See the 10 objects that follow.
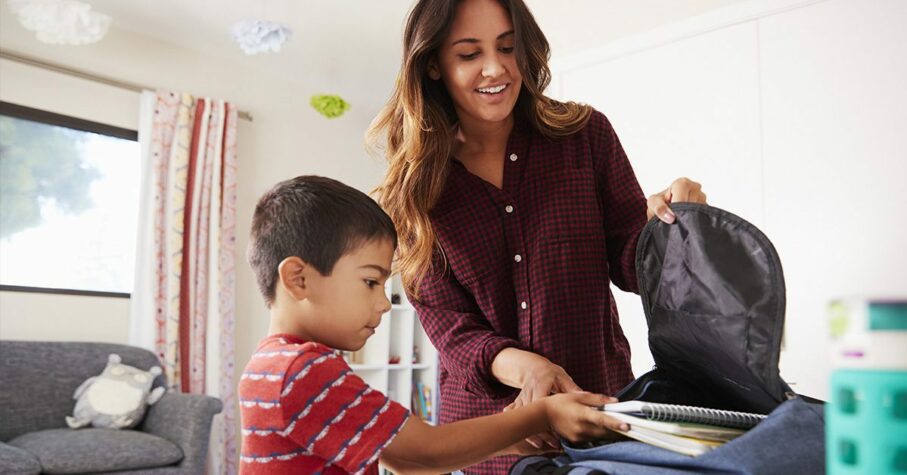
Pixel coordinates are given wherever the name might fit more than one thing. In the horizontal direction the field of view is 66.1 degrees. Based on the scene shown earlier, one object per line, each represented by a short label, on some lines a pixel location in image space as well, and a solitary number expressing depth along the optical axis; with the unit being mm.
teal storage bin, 352
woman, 1241
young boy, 815
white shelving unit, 5203
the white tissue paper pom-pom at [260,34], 3457
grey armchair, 2871
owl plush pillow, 3297
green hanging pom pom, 4188
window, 3795
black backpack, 597
